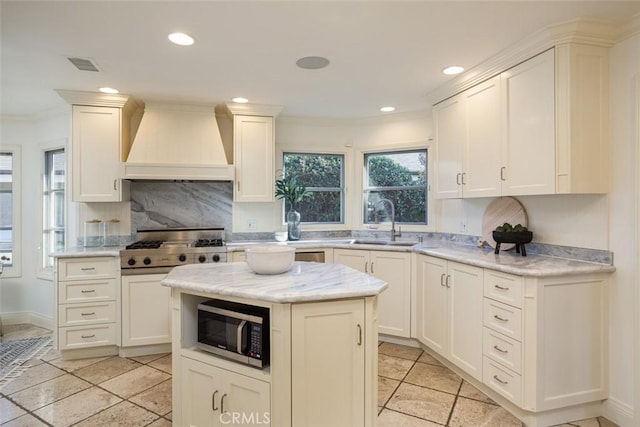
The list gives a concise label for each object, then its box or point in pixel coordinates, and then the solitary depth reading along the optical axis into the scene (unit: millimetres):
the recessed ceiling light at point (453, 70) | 2811
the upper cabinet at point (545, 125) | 2211
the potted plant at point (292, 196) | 4023
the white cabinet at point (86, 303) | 3193
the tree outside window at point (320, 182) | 4398
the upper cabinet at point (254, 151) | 3781
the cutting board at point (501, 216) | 2887
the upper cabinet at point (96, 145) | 3389
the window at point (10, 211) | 4219
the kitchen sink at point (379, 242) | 3711
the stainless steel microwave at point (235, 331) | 1769
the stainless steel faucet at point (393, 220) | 3933
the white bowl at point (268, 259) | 2051
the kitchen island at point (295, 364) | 1676
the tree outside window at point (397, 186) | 4129
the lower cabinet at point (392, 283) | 3439
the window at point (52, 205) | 4203
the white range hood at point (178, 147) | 3494
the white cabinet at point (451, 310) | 2590
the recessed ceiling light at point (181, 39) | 2250
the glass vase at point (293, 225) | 4020
